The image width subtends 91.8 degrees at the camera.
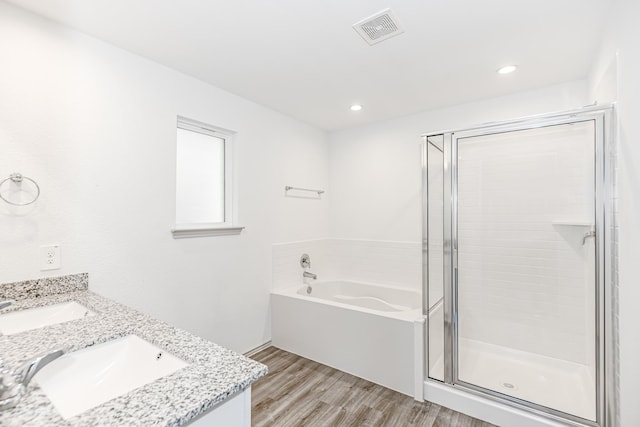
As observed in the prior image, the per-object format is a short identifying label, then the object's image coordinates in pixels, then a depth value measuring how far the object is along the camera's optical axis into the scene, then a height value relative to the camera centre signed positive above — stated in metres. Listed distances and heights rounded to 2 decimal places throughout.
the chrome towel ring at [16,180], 1.57 +0.18
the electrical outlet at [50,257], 1.69 -0.24
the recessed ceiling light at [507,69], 2.28 +1.10
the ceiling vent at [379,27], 1.72 +1.10
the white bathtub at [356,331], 2.33 -0.99
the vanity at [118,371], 0.73 -0.46
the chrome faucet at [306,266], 3.44 -0.57
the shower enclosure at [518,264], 1.96 -0.37
